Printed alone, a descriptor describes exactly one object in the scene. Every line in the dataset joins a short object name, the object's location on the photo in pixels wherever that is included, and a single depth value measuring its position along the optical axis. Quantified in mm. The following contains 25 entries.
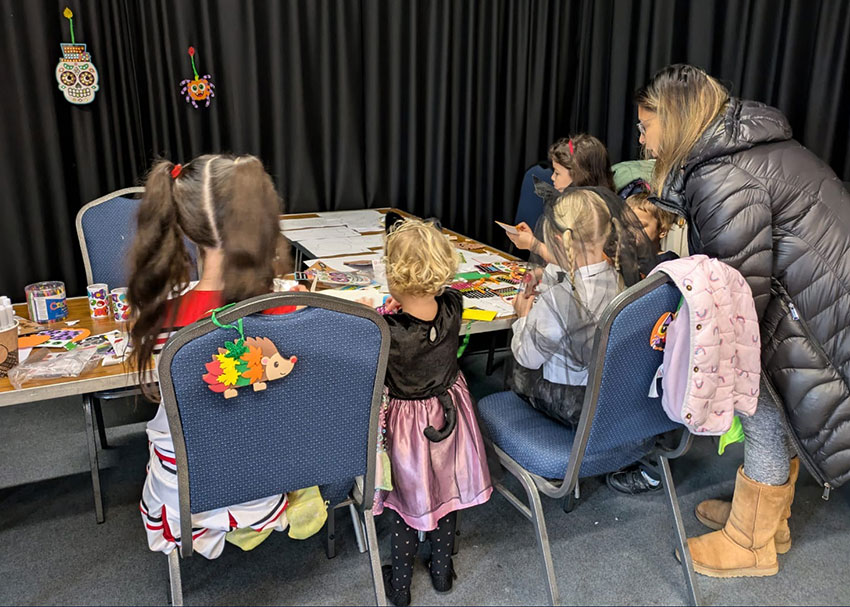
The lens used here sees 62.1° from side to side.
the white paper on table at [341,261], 2477
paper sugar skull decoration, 2859
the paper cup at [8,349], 1615
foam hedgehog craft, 1262
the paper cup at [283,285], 2028
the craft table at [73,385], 1555
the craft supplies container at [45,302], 1964
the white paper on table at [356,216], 3277
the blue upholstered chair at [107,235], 2381
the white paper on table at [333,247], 2691
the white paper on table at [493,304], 2053
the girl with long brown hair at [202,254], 1473
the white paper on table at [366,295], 2026
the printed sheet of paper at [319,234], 2924
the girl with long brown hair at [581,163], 2691
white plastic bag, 1607
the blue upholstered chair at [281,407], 1265
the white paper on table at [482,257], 2621
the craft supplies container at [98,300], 2004
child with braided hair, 1721
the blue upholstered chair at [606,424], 1480
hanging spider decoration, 3111
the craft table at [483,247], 1972
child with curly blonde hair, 1685
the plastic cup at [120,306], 1982
